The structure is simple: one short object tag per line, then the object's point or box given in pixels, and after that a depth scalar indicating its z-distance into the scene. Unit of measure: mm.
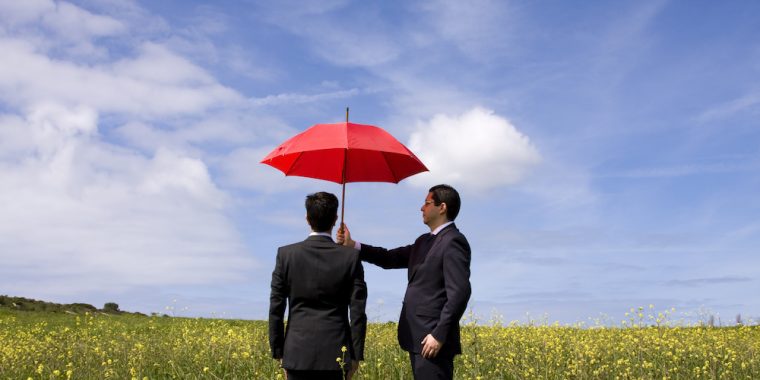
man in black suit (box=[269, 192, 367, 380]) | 5164
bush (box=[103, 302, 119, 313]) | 30719
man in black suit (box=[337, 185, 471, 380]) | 5199
